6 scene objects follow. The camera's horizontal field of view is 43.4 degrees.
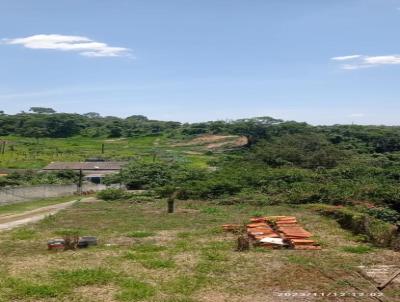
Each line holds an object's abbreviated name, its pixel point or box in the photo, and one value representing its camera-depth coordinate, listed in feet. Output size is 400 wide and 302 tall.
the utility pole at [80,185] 122.00
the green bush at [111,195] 100.73
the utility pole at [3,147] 216.45
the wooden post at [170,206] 79.25
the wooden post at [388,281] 37.65
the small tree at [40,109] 563.28
